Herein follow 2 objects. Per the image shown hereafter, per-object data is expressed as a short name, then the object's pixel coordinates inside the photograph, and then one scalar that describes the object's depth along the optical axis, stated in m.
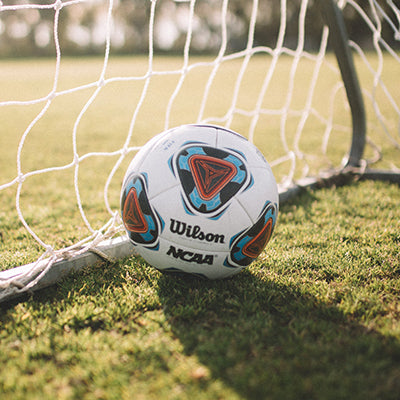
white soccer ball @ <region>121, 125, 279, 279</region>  0.96
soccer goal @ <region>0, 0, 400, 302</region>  1.14
